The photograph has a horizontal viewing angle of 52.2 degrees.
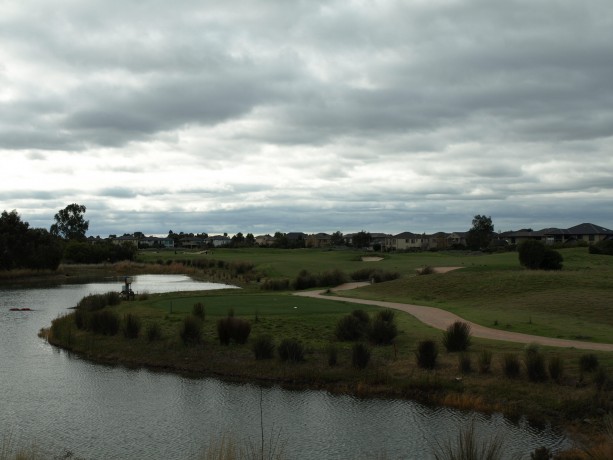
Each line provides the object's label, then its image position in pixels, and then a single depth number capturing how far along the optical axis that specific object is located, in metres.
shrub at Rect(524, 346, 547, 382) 16.33
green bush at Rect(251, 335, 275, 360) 20.69
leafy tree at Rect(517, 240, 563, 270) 41.59
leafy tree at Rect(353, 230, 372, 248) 150.25
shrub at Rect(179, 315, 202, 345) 23.03
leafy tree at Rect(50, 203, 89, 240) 150.12
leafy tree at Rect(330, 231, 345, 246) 191.80
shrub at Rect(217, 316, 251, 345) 22.77
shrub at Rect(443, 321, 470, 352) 20.08
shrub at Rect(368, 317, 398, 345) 22.22
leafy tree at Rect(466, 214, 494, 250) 117.00
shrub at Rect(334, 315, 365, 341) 22.98
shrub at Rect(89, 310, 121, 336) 26.42
